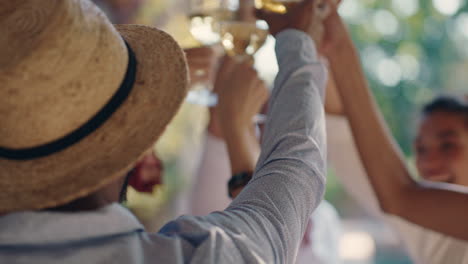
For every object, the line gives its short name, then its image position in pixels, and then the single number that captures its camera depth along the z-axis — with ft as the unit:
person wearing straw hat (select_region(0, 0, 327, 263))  4.77
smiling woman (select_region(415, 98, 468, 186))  8.00
